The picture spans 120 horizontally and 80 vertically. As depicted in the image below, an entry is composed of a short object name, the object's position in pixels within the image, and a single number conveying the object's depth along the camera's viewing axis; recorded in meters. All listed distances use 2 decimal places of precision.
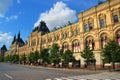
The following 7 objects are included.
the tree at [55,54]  27.45
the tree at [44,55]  31.72
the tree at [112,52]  16.63
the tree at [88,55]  20.96
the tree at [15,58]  53.54
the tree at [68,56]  24.72
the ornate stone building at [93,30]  20.73
